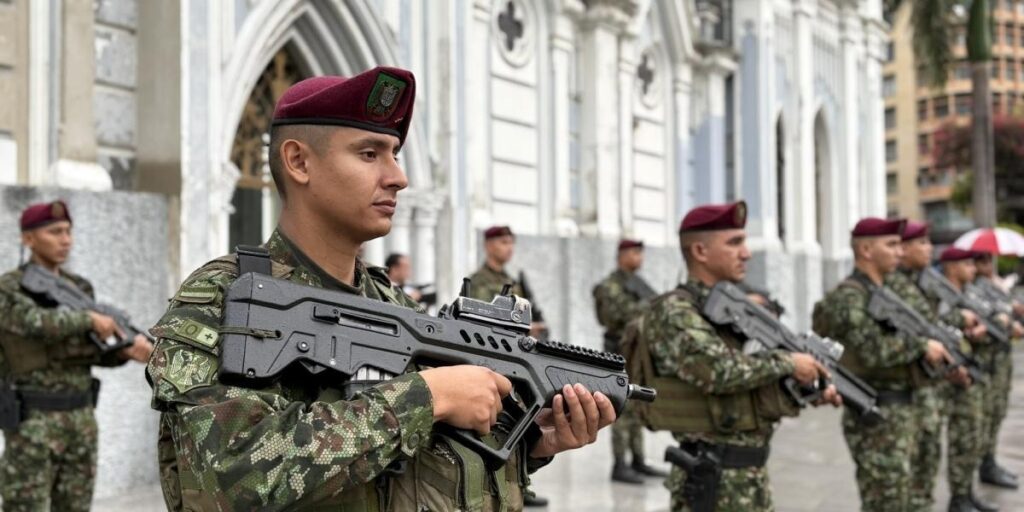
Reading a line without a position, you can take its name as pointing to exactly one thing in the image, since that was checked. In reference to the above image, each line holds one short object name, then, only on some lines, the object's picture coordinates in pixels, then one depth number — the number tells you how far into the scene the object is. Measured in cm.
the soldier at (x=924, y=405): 550
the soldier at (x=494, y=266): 727
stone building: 638
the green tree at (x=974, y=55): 1695
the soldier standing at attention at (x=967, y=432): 671
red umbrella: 1128
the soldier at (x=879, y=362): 511
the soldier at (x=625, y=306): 765
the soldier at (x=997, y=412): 779
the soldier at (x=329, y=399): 159
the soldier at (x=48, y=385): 464
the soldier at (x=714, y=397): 386
